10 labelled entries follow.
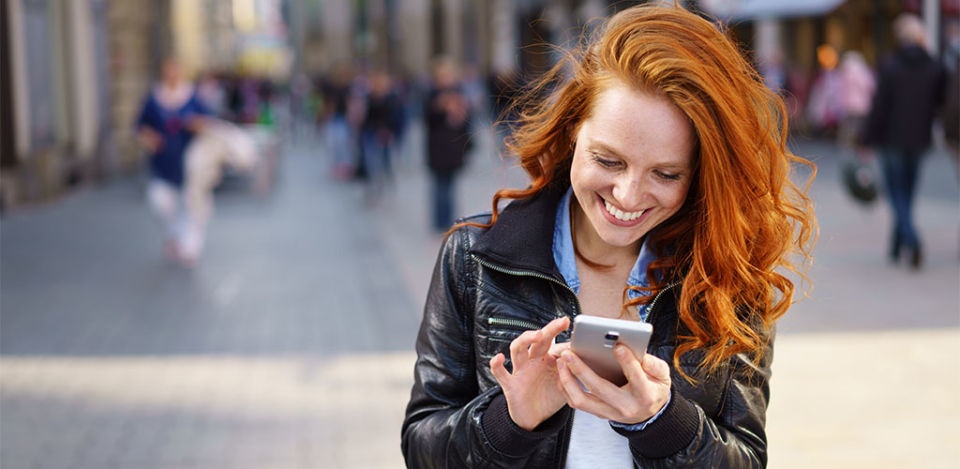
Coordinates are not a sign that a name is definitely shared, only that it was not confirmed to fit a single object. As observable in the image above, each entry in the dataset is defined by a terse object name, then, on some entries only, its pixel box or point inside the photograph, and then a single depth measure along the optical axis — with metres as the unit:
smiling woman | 1.85
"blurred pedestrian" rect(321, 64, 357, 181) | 20.98
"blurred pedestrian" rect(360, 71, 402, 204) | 16.64
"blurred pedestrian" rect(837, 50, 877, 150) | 19.38
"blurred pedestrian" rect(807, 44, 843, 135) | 21.50
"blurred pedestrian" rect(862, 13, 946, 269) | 9.49
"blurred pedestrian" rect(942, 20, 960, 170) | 9.63
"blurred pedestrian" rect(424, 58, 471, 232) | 12.48
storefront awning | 24.27
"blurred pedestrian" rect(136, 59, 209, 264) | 10.69
